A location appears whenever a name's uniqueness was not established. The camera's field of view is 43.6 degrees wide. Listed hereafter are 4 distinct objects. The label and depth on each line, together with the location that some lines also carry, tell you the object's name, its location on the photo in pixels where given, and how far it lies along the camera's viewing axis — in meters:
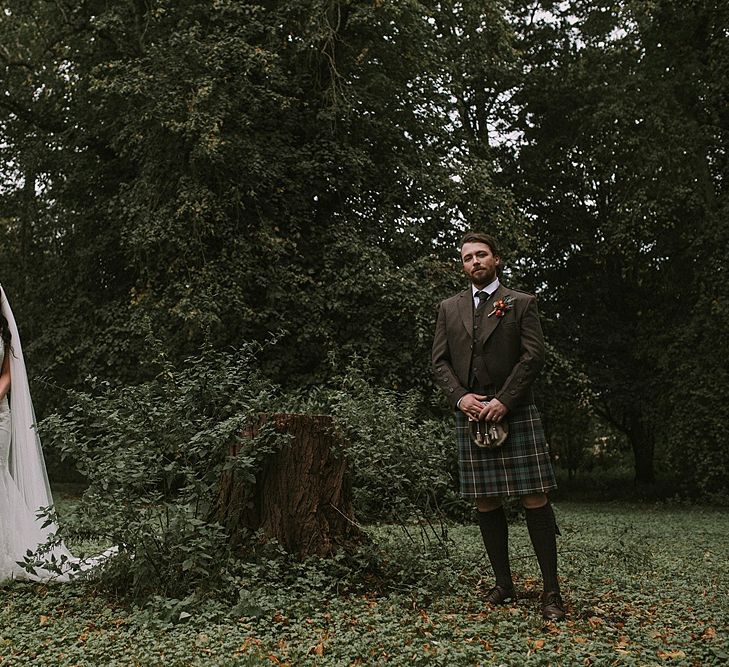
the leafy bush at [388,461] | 6.33
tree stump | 5.84
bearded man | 5.21
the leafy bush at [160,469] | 5.53
